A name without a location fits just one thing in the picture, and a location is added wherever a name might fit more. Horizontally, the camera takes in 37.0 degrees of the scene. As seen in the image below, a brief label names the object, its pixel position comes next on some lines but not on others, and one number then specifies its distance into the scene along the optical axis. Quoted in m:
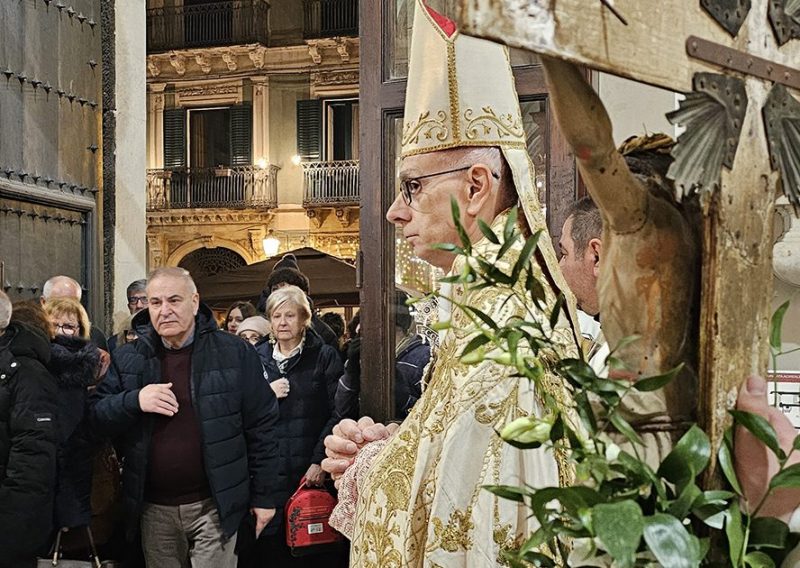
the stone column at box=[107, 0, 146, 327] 7.39
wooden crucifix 1.31
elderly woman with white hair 5.49
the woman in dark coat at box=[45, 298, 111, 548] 4.98
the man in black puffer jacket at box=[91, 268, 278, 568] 4.84
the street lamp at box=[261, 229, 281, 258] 24.69
